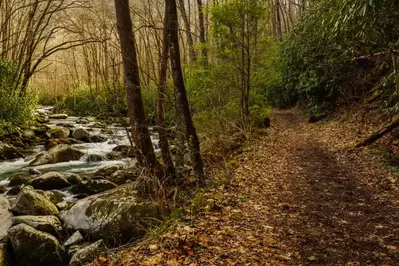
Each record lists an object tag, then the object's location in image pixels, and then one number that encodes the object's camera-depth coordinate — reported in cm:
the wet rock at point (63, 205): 784
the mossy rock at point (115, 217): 586
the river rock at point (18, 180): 977
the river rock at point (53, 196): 824
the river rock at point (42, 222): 652
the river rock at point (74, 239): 609
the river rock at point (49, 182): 925
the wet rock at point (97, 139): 1598
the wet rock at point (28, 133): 1547
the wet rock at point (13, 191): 910
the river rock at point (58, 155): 1207
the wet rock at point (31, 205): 730
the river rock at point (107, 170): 1039
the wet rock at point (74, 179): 972
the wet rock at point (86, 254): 508
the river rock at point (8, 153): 1274
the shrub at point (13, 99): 1395
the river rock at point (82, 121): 2069
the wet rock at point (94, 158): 1257
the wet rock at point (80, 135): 1620
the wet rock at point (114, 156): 1229
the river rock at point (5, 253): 550
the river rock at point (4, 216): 666
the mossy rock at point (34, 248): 569
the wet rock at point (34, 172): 1080
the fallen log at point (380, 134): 781
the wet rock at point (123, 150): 1154
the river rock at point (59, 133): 1628
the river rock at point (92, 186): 889
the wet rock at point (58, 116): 2153
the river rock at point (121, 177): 950
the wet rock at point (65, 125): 1884
